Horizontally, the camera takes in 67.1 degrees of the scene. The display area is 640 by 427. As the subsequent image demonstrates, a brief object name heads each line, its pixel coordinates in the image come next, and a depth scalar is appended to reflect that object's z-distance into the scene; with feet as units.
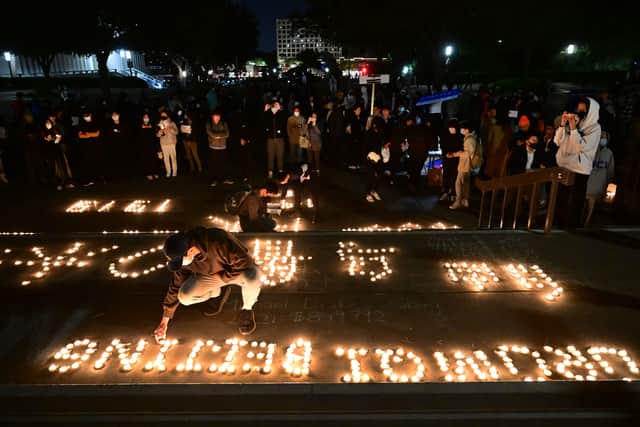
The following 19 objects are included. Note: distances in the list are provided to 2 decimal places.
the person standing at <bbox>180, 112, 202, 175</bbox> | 35.01
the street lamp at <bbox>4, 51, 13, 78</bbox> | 106.52
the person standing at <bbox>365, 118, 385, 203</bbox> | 29.32
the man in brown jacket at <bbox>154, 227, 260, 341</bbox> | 13.15
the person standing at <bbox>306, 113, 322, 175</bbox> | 31.76
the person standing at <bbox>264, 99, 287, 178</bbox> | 33.14
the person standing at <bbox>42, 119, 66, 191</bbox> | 32.24
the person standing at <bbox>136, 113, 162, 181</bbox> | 36.41
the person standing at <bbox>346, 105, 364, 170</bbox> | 39.22
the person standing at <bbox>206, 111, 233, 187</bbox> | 33.37
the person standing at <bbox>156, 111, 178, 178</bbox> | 33.65
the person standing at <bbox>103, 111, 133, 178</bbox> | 36.06
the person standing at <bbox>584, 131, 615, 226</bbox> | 22.02
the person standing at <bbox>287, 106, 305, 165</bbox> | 34.45
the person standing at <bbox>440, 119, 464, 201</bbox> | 27.53
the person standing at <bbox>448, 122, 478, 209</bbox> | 26.61
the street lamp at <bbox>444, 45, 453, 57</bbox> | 87.53
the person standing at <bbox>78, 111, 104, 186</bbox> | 35.01
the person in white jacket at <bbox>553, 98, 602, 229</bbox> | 19.67
